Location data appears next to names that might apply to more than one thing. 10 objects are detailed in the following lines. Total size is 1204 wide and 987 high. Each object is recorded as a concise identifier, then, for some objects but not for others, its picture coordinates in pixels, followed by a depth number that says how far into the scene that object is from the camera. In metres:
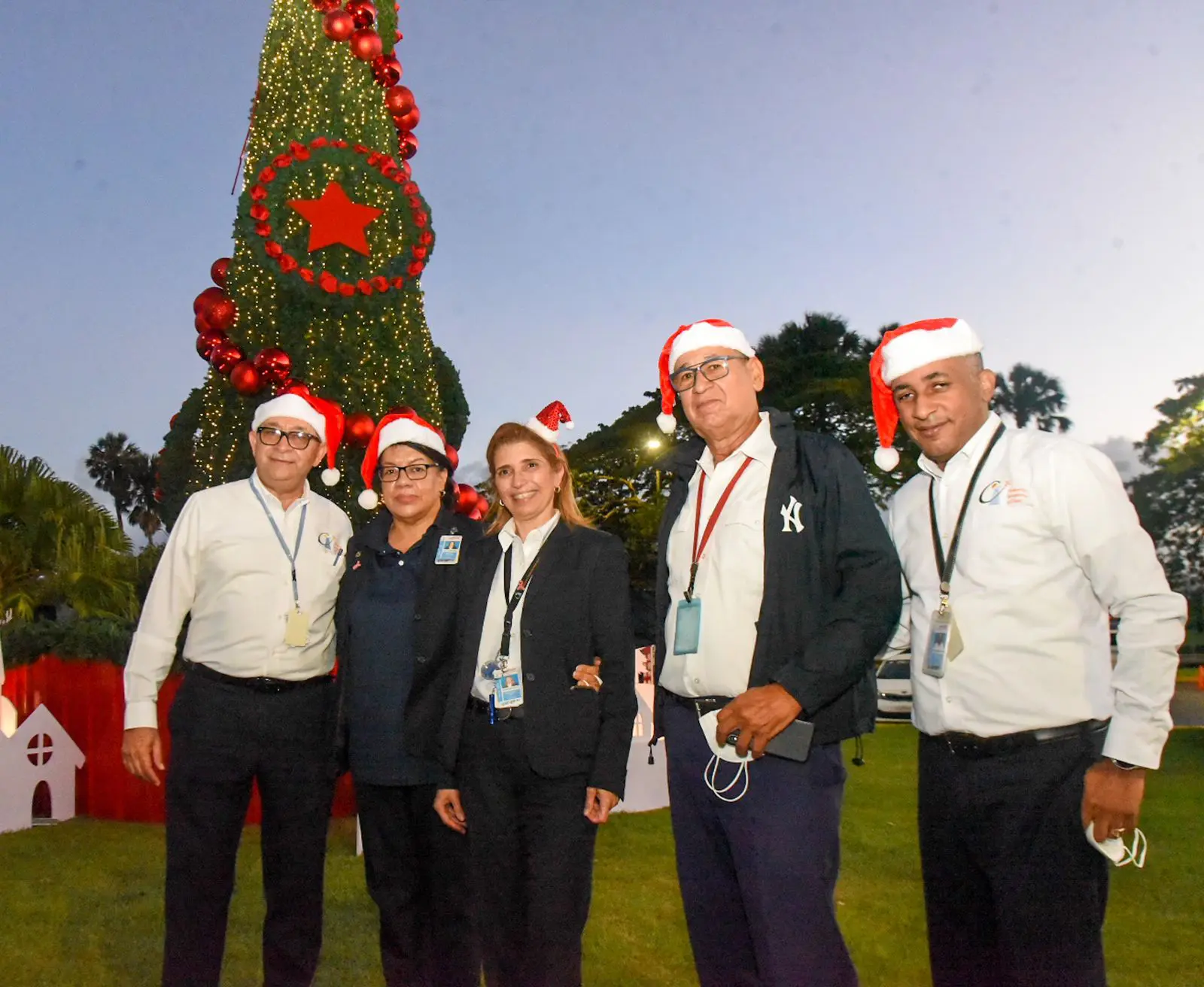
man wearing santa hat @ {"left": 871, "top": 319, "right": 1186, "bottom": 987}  2.33
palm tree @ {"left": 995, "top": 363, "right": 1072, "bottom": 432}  47.41
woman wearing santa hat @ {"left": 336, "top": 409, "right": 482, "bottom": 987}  3.46
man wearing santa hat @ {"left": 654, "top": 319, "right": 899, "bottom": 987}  2.46
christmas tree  7.61
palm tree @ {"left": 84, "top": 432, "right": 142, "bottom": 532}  70.94
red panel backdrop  8.03
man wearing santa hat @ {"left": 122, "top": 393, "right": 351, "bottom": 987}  3.41
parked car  18.84
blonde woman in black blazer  3.02
